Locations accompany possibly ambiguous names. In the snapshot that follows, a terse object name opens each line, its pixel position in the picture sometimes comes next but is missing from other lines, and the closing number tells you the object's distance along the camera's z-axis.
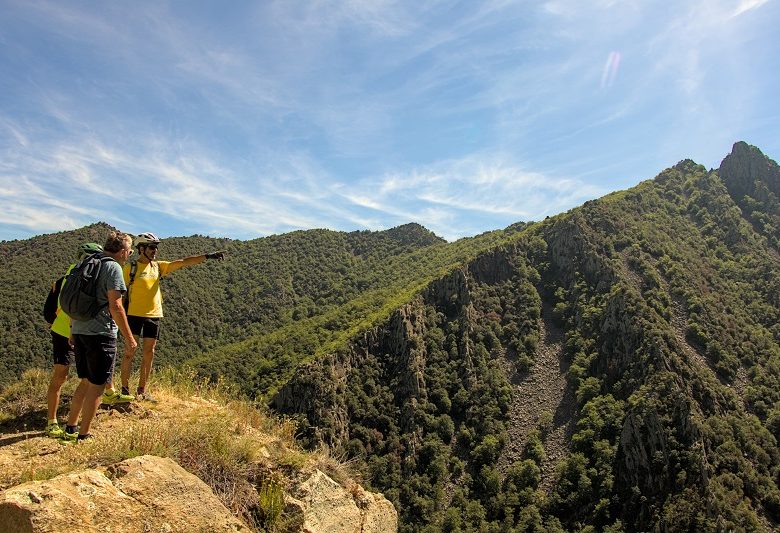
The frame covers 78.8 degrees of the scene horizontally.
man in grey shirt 5.23
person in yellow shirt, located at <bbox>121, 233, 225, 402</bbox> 6.96
